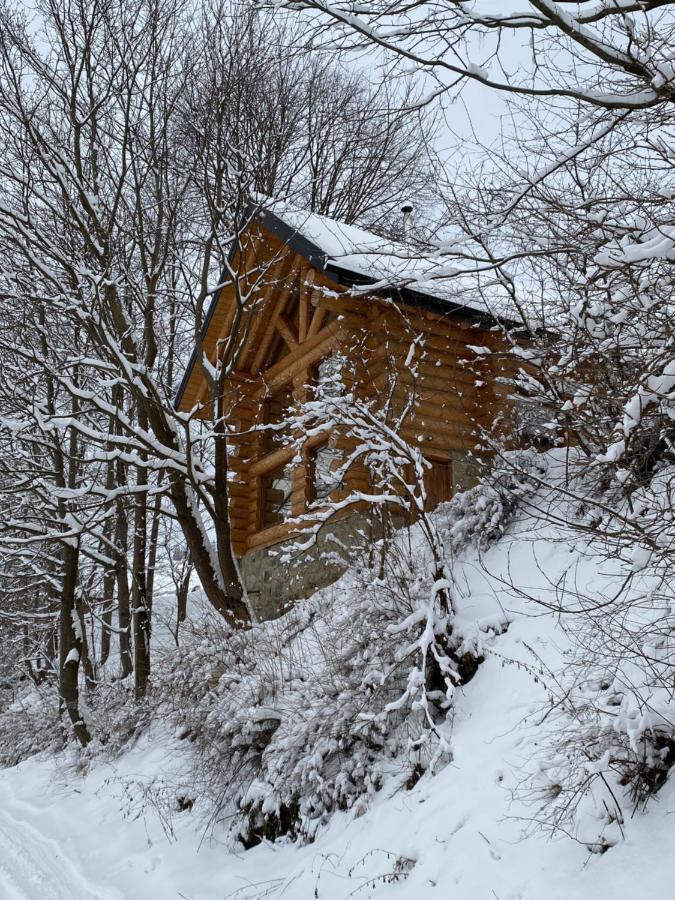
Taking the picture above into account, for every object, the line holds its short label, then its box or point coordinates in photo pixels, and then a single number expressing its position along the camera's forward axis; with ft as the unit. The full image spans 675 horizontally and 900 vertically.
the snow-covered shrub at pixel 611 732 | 11.94
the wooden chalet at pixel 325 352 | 36.65
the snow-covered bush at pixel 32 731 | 47.01
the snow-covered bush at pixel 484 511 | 25.95
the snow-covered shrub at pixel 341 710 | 18.48
